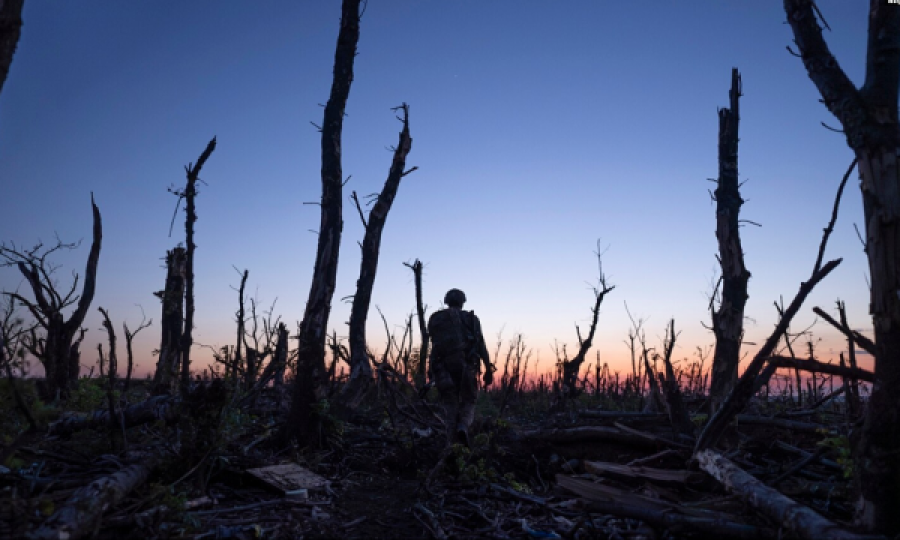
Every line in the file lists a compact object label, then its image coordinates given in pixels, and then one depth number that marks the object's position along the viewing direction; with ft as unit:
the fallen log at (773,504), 13.77
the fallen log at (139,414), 26.50
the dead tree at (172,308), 63.62
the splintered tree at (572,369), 57.06
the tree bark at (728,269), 31.47
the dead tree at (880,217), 14.57
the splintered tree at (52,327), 46.09
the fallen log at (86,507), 12.94
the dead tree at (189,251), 54.65
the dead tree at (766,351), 19.95
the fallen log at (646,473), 23.38
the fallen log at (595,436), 28.91
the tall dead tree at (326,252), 30.04
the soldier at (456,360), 29.78
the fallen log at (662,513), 15.93
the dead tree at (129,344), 30.79
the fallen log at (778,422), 28.96
